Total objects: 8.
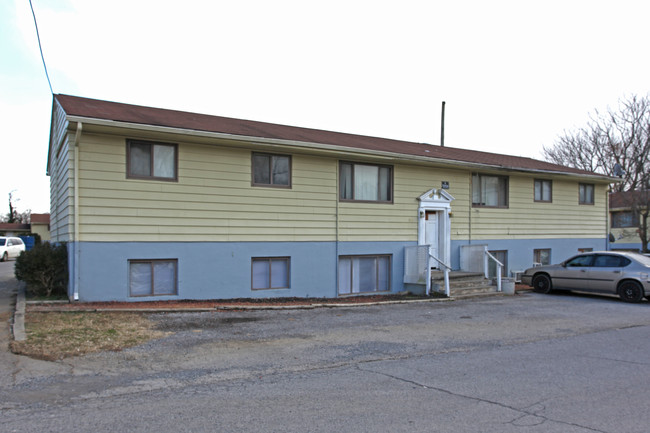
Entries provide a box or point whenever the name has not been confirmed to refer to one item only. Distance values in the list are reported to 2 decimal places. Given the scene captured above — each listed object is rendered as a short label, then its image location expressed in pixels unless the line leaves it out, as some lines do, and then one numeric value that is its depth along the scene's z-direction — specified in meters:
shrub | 12.20
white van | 33.16
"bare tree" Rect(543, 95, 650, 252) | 31.69
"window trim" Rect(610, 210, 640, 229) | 35.60
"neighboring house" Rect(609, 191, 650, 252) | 35.66
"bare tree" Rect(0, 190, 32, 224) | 71.44
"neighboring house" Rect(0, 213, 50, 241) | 47.09
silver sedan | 14.30
